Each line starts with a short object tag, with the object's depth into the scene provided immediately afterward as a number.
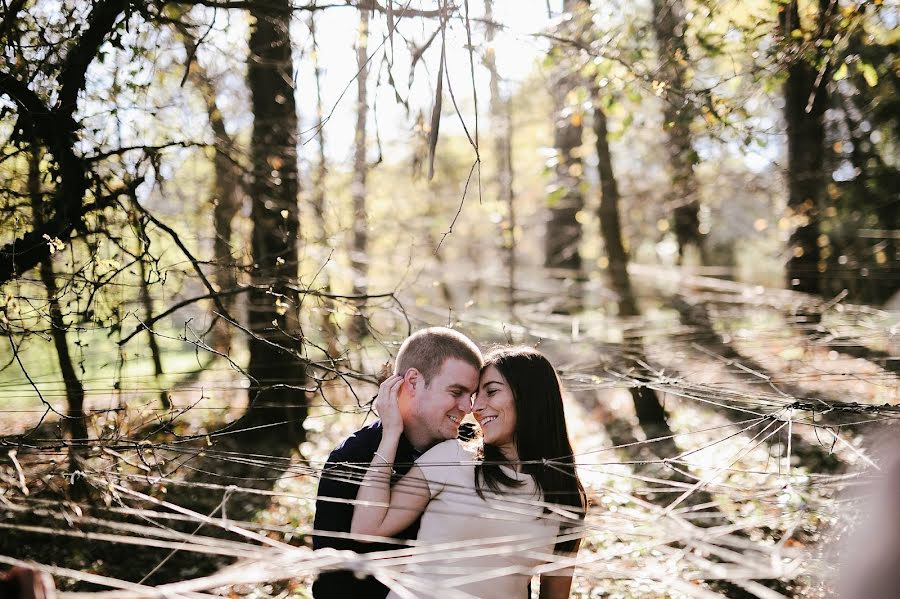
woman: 1.91
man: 2.08
